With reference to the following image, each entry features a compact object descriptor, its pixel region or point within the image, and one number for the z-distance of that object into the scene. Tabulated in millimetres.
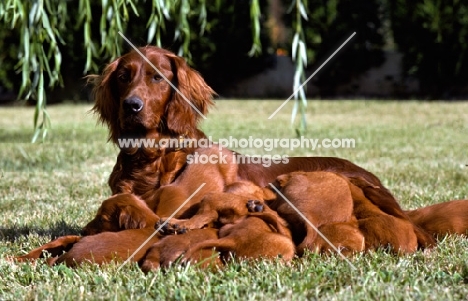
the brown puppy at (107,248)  5184
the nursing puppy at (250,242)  5125
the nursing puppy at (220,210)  5496
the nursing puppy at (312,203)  5535
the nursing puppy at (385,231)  5477
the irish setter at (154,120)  6453
